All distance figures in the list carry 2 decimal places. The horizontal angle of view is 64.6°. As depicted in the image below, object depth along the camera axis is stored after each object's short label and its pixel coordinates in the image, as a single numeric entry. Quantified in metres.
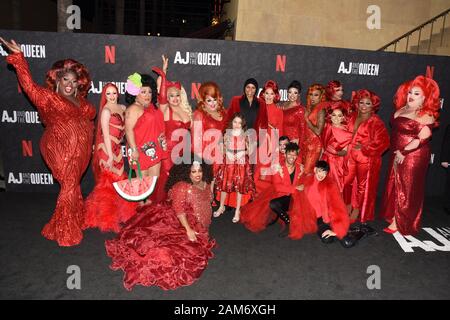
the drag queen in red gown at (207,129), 4.45
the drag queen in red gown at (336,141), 4.32
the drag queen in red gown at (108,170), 4.01
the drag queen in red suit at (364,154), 4.27
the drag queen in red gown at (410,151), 3.91
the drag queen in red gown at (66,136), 3.60
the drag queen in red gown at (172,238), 3.12
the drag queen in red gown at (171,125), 4.36
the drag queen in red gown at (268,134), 4.61
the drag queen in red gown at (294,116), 4.74
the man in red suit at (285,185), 4.28
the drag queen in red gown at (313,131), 4.56
